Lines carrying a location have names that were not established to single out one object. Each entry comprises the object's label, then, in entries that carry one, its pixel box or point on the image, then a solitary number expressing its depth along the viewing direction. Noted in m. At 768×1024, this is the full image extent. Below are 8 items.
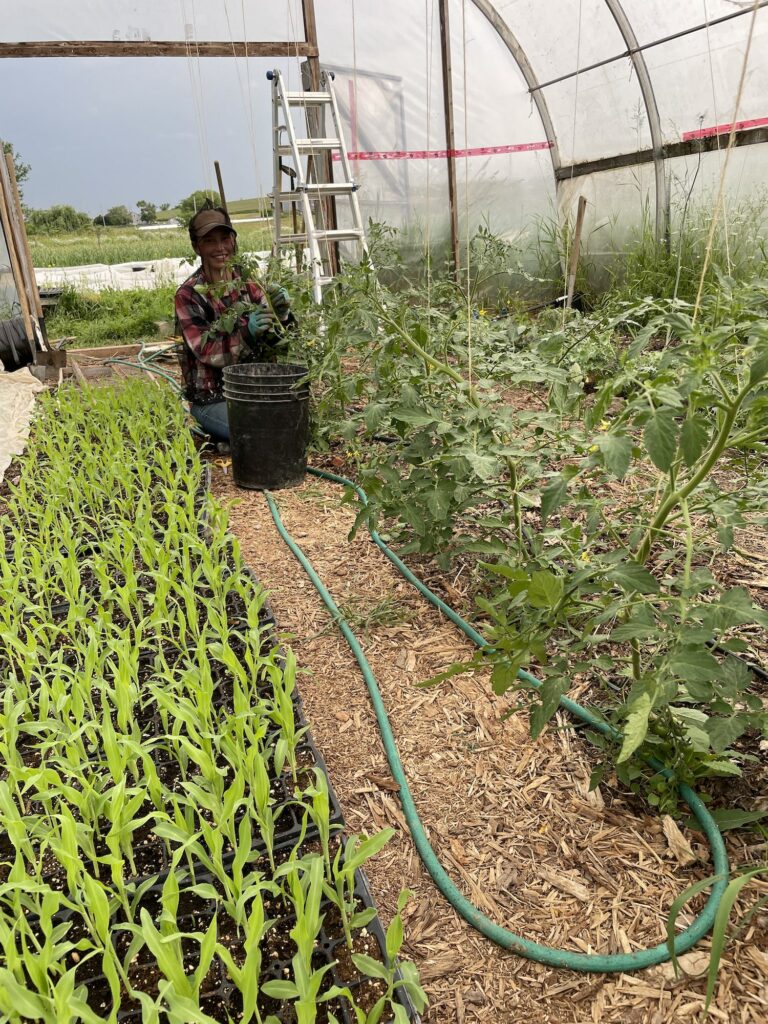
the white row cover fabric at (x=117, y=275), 10.23
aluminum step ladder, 4.66
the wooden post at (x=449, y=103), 5.73
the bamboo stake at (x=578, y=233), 3.77
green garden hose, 1.20
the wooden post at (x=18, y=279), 5.36
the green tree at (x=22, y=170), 17.55
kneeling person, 3.59
